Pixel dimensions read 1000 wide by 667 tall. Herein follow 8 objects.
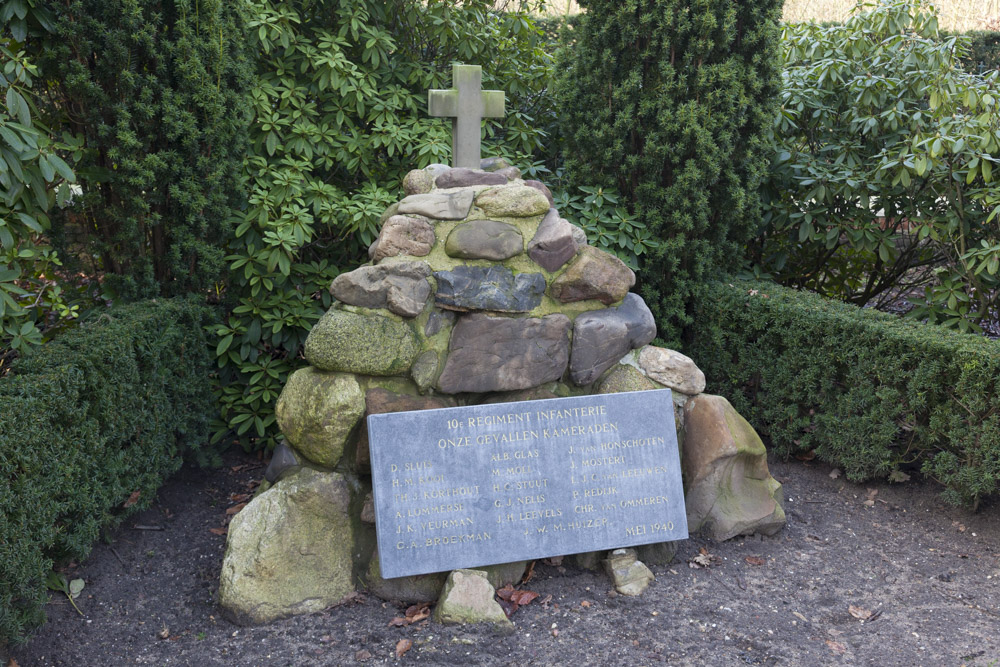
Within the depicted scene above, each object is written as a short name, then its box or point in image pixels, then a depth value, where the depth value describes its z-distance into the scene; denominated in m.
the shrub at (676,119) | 4.78
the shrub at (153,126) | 3.76
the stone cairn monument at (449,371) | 3.38
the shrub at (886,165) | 4.82
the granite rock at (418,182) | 3.96
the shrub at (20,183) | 2.93
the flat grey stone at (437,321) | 3.53
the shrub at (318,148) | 4.47
